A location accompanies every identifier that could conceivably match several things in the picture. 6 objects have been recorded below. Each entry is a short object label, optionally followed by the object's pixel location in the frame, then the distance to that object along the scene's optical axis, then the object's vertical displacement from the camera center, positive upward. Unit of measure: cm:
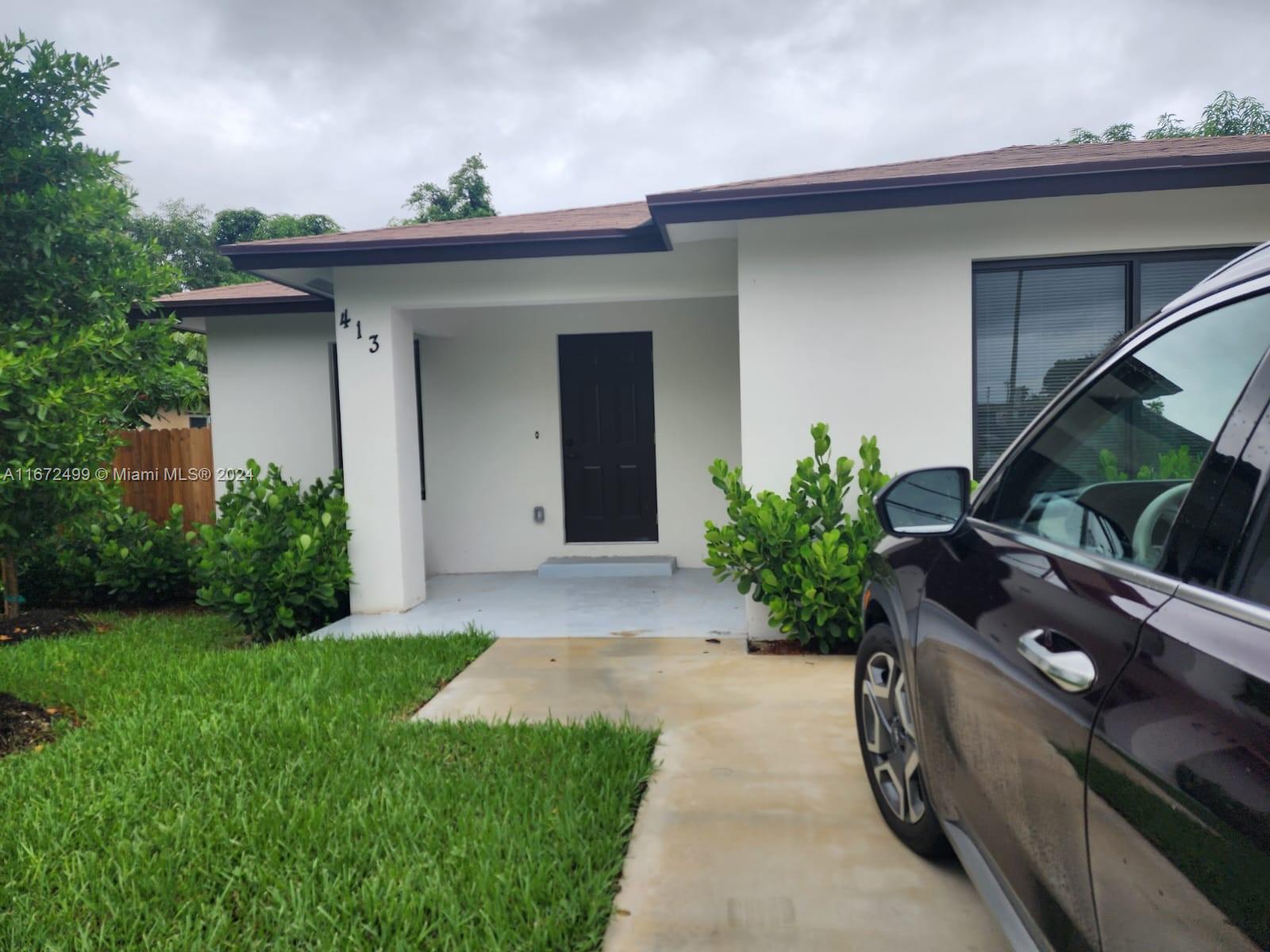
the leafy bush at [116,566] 773 -116
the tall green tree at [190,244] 2848 +635
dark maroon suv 107 -38
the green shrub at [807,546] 530 -78
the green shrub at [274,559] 640 -94
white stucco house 555 +73
